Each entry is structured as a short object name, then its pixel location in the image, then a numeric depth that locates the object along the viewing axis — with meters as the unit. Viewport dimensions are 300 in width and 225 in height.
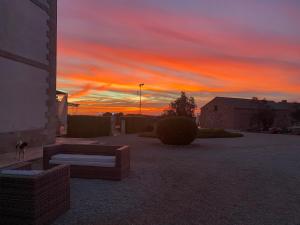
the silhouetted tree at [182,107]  25.08
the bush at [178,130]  11.62
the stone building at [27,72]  7.55
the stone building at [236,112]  33.72
